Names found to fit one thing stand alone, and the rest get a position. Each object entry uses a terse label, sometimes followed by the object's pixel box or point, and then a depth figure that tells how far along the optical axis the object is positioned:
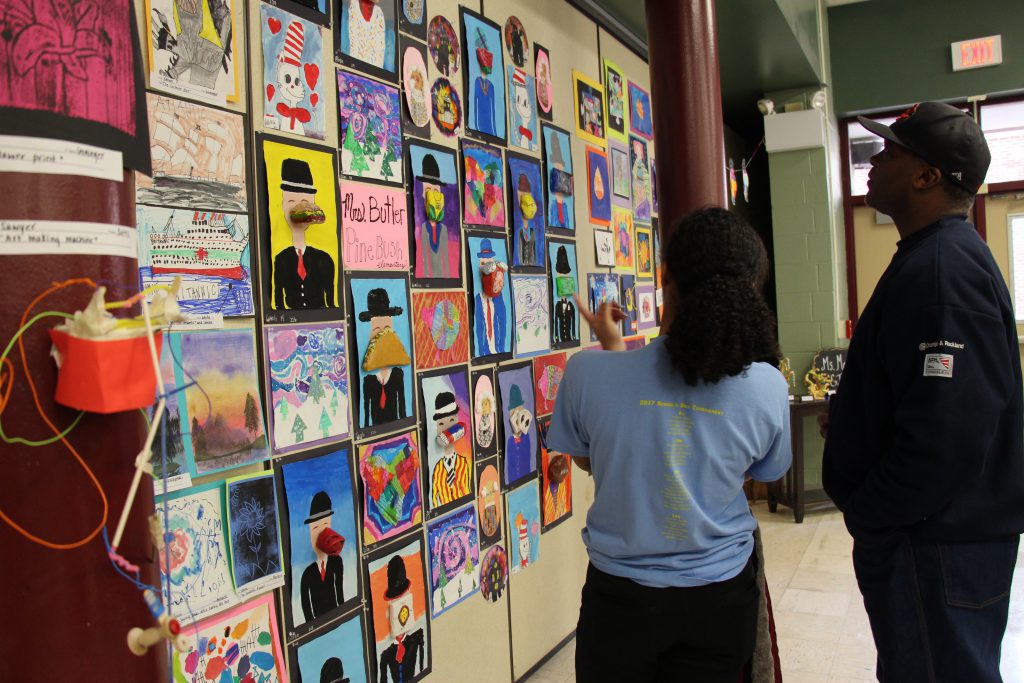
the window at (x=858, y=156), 6.21
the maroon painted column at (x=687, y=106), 2.87
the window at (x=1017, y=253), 5.85
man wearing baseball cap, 1.46
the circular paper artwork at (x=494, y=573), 2.46
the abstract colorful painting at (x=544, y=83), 2.90
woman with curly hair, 1.39
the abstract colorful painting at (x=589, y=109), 3.24
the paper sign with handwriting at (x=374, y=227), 1.87
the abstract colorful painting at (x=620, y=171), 3.57
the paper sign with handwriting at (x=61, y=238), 0.72
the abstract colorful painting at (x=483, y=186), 2.40
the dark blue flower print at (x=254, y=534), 1.54
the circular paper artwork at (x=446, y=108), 2.26
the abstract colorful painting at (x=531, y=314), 2.70
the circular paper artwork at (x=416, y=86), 2.12
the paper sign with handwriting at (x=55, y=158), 0.72
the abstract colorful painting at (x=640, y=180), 3.81
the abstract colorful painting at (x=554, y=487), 2.89
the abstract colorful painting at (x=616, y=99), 3.56
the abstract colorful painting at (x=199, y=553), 1.41
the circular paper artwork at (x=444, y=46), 2.26
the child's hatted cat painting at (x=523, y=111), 2.70
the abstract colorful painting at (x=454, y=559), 2.20
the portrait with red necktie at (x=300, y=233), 1.63
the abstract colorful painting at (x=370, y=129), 1.87
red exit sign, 5.48
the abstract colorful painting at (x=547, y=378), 2.85
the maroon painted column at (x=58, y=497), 0.73
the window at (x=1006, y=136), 5.79
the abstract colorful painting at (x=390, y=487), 1.93
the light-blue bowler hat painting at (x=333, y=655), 1.69
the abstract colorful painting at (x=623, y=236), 3.59
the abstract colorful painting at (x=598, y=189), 3.30
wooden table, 4.89
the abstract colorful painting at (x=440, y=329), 2.15
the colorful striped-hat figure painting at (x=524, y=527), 2.64
